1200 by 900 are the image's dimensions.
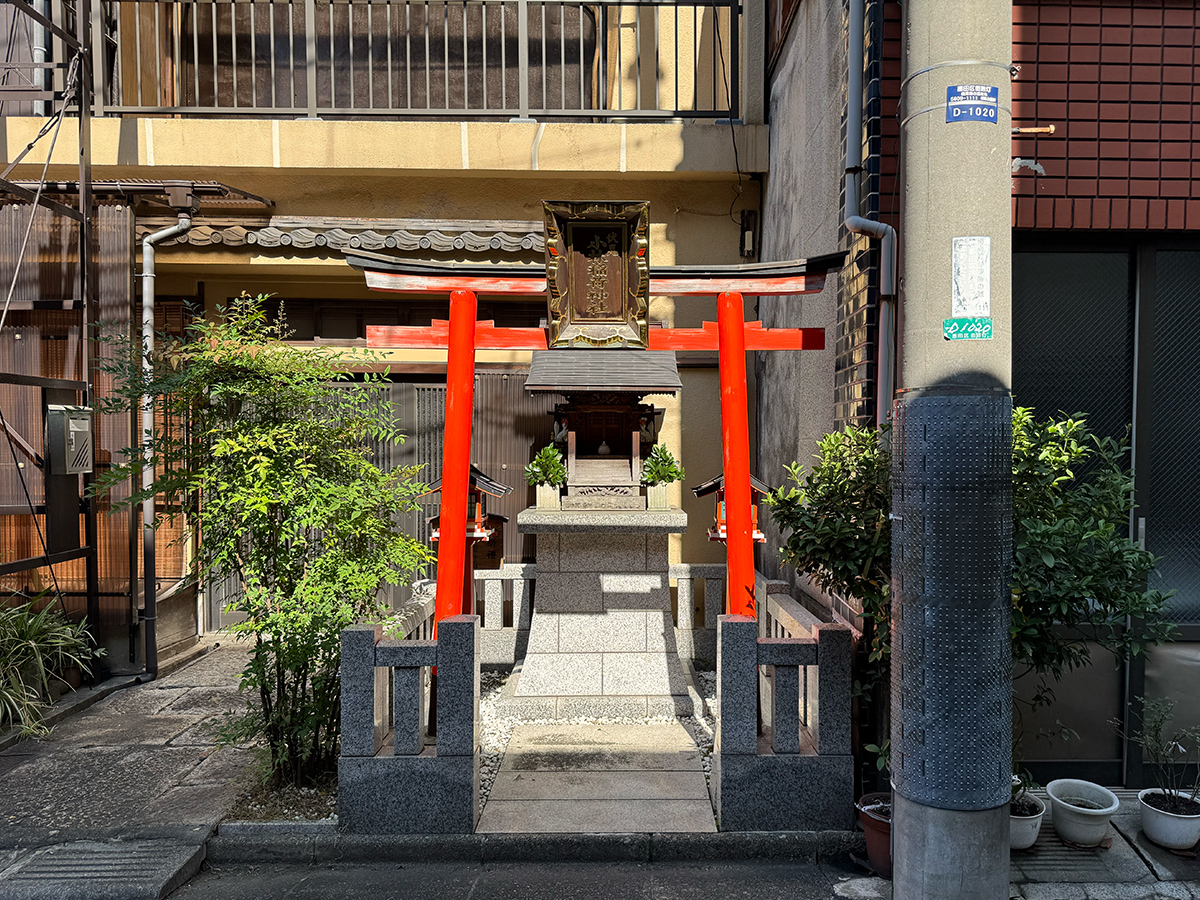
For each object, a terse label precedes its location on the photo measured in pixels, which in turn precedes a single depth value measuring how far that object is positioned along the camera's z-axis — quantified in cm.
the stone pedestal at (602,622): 684
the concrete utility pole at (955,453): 287
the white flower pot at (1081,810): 431
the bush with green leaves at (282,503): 482
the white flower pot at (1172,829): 431
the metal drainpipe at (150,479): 789
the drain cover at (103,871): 407
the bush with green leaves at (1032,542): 383
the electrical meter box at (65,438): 712
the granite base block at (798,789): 448
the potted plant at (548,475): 708
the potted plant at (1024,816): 423
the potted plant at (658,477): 721
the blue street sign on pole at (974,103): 286
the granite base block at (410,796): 451
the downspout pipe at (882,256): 475
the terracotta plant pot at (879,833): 411
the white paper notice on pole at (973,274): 287
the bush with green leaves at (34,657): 627
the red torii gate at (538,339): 516
